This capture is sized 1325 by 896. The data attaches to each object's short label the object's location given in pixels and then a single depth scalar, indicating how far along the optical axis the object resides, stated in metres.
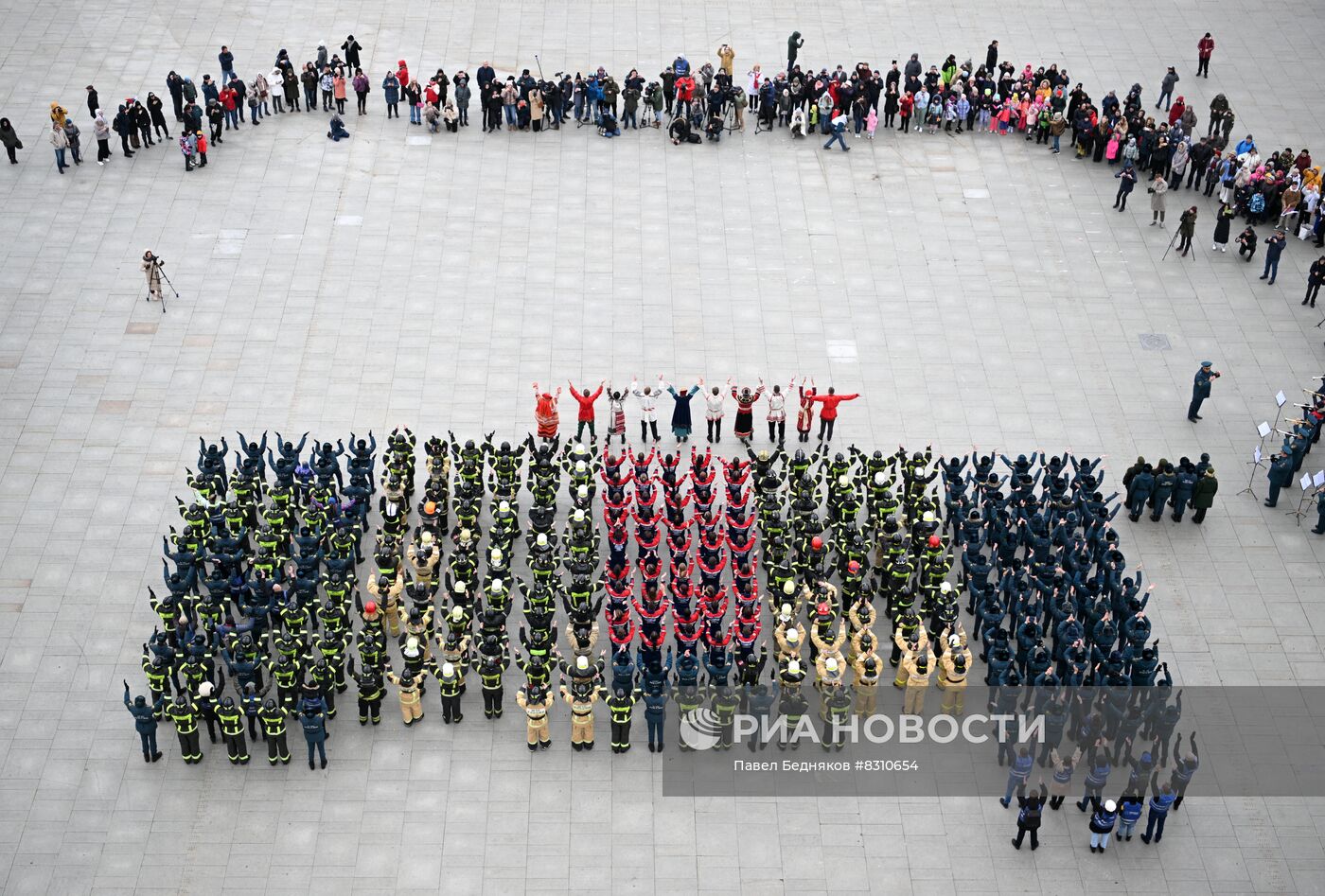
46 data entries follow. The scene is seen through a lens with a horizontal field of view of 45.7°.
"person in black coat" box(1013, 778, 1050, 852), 28.08
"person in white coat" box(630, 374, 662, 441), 38.50
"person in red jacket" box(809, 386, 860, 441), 38.28
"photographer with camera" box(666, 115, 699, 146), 50.94
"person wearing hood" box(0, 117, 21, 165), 48.47
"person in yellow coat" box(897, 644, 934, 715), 30.80
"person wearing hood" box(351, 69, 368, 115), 51.59
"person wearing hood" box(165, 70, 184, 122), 50.44
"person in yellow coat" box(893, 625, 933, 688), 31.03
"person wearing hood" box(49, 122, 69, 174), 48.16
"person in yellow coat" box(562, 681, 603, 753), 29.83
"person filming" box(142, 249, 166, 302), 42.53
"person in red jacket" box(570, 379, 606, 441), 38.25
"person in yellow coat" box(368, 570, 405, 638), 32.47
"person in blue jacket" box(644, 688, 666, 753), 29.80
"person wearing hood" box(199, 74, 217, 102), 49.94
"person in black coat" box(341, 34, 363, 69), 53.44
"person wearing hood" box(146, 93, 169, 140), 49.69
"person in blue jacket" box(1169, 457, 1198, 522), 36.31
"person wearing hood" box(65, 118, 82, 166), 48.53
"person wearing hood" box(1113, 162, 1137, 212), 47.72
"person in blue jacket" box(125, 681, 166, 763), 29.34
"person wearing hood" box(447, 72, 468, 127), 50.97
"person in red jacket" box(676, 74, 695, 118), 51.06
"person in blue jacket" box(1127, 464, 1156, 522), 36.19
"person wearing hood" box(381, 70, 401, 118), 51.47
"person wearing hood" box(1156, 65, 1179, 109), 52.19
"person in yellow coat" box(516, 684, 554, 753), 29.86
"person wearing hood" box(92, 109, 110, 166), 48.75
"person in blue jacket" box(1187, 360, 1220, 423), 38.97
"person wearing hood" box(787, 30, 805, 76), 54.25
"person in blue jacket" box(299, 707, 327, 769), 29.45
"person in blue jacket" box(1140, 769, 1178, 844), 28.30
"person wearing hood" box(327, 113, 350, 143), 50.66
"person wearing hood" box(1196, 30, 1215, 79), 54.59
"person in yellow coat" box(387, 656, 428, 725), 30.42
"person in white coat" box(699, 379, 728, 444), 38.50
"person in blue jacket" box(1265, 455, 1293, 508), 36.78
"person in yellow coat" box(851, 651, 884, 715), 30.70
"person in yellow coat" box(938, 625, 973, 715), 30.83
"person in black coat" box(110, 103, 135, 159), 48.91
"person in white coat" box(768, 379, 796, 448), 38.38
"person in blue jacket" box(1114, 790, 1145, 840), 28.41
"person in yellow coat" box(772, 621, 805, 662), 30.16
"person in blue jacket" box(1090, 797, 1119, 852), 28.02
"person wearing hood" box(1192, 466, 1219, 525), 36.03
